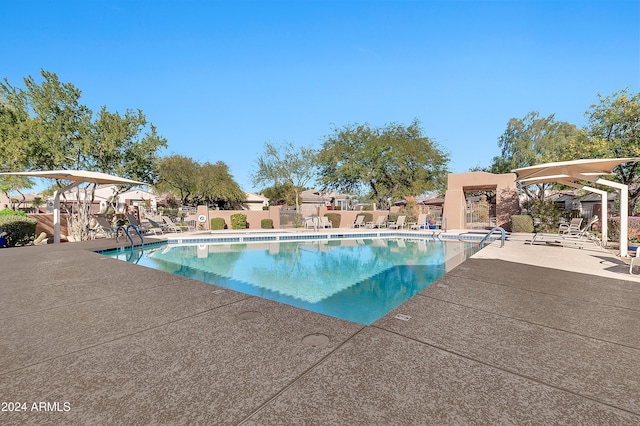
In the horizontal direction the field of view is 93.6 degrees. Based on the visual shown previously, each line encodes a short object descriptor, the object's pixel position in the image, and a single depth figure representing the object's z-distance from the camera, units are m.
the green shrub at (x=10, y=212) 11.95
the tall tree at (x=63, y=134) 11.27
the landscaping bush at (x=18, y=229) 10.17
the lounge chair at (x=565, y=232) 11.21
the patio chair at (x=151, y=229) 14.08
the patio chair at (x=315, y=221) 19.52
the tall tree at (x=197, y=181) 30.73
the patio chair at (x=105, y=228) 11.70
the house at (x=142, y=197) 30.48
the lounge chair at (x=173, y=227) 16.81
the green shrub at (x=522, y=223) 14.84
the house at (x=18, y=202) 30.05
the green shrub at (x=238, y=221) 19.95
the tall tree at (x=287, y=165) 33.47
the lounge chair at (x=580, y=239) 10.03
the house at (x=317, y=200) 36.20
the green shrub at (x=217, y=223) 19.55
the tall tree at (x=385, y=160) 24.17
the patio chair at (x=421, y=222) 17.83
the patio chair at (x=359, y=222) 20.42
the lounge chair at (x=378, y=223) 19.19
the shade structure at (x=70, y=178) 9.26
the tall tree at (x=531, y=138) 27.23
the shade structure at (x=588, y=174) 7.50
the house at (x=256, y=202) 42.40
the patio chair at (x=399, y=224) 18.12
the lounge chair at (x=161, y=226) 15.31
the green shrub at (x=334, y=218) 22.31
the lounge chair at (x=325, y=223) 19.86
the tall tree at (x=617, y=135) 14.49
